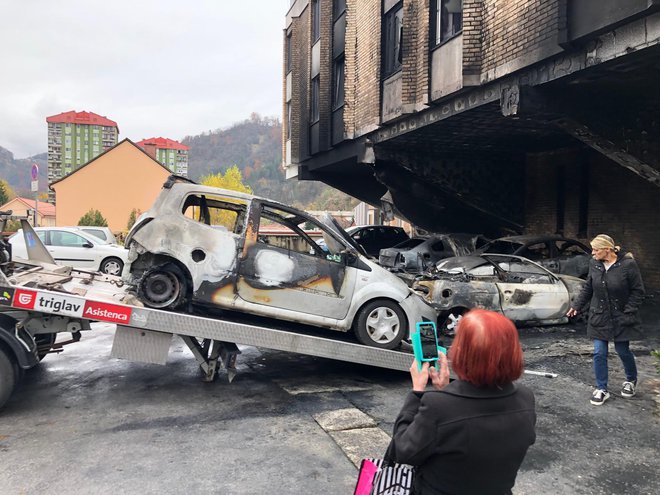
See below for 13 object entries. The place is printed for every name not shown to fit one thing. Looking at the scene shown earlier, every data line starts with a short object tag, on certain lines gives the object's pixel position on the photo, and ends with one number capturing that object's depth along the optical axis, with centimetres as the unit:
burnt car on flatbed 546
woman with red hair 168
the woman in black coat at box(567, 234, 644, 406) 490
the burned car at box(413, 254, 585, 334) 802
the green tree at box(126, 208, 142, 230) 3996
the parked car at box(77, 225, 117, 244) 1618
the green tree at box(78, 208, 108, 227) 3209
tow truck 456
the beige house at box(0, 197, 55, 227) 5850
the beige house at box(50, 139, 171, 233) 4550
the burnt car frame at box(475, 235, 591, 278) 1037
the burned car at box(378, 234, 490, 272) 1235
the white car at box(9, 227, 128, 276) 1418
